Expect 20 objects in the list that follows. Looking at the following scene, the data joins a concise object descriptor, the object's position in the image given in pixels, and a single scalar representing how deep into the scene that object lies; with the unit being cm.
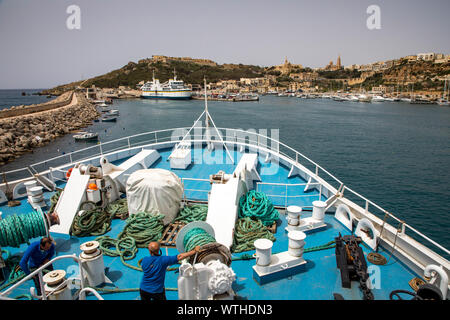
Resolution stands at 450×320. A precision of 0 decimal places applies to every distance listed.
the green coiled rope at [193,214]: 629
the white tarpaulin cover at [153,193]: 611
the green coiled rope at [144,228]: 571
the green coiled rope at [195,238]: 436
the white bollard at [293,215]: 588
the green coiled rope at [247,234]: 554
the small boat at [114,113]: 6006
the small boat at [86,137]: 3638
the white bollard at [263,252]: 448
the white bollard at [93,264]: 442
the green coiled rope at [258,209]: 614
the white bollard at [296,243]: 472
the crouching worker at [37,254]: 394
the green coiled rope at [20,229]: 488
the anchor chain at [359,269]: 420
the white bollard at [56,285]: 350
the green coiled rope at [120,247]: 535
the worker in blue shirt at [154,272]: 347
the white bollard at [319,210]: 622
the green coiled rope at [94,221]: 609
